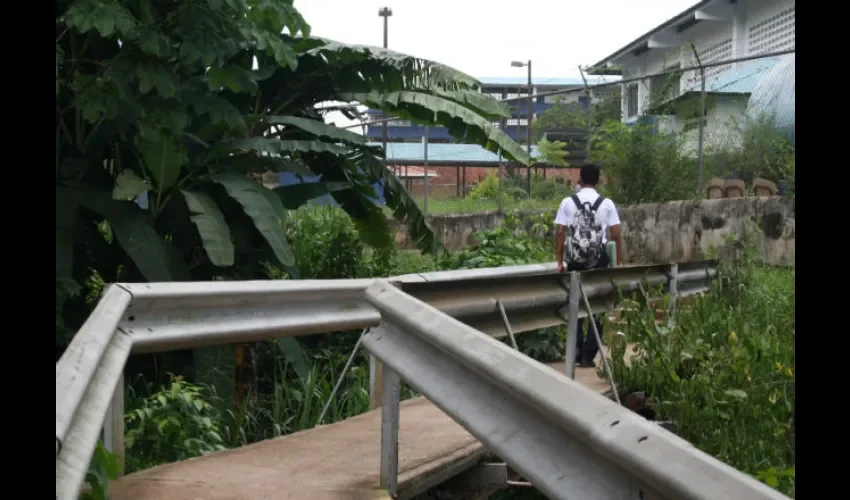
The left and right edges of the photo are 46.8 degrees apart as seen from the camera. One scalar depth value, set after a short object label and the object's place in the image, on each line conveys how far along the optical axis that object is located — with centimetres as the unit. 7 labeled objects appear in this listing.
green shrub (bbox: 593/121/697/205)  1497
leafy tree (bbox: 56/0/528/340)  844
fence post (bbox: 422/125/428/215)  1780
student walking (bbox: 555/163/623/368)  842
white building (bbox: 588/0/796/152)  1478
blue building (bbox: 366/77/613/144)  1745
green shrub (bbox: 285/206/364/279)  1132
